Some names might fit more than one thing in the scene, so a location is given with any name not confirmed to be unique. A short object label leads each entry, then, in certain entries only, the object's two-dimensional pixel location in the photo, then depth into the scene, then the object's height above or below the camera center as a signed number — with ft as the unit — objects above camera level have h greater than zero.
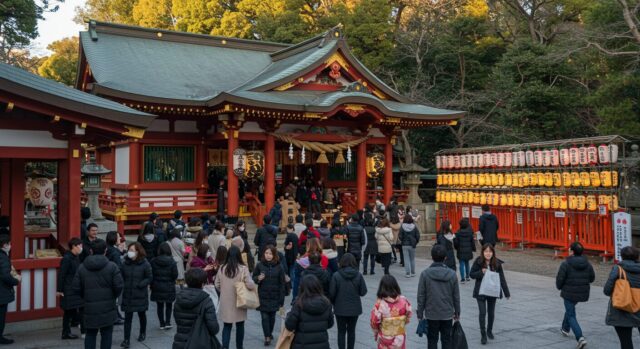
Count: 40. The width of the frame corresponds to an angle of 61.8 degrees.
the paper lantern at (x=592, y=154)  50.19 +3.58
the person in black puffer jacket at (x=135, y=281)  24.64 -3.86
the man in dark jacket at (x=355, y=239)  38.95 -3.22
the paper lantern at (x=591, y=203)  50.63 -1.02
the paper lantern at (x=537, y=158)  56.70 +3.72
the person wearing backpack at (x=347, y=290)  21.79 -3.88
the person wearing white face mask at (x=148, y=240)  32.09 -2.57
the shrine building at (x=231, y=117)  59.57 +9.40
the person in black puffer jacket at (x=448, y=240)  37.42 -3.27
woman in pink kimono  18.54 -4.19
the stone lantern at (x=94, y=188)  50.24 +0.90
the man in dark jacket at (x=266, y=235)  36.17 -2.64
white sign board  46.50 -3.36
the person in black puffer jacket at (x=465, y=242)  38.11 -3.44
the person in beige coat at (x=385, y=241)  41.04 -3.58
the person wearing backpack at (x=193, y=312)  17.93 -3.89
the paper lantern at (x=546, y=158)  55.60 +3.66
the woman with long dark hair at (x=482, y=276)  25.26 -3.89
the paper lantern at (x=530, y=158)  57.69 +3.75
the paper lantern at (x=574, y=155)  52.03 +3.65
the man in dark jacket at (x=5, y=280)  24.18 -3.67
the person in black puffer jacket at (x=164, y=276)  26.11 -3.89
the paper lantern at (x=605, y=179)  49.19 +1.23
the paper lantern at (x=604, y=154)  49.03 +3.52
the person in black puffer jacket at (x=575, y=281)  24.75 -4.12
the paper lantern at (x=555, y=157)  54.54 +3.66
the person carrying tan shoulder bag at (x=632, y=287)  21.74 -4.12
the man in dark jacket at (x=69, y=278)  25.30 -3.79
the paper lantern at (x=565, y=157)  53.16 +3.53
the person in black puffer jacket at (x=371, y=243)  41.93 -3.78
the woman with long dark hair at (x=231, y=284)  22.98 -3.77
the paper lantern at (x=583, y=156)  51.19 +3.51
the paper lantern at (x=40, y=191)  41.70 +0.60
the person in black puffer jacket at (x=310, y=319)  17.47 -4.04
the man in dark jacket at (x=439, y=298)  20.93 -4.10
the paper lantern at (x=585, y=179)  51.12 +1.27
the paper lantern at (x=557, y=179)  54.60 +1.40
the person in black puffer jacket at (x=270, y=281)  24.16 -3.85
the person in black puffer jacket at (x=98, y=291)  21.45 -3.76
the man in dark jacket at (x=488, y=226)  44.91 -2.74
